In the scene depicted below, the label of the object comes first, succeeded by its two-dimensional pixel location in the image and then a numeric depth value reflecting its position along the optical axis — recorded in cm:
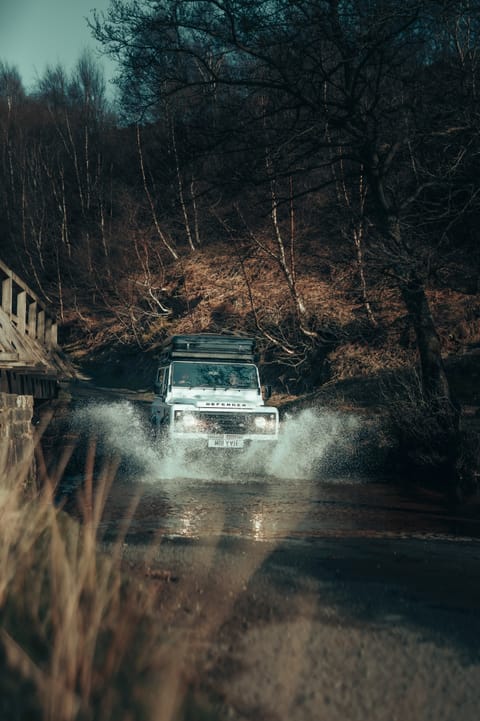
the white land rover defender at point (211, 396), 1345
